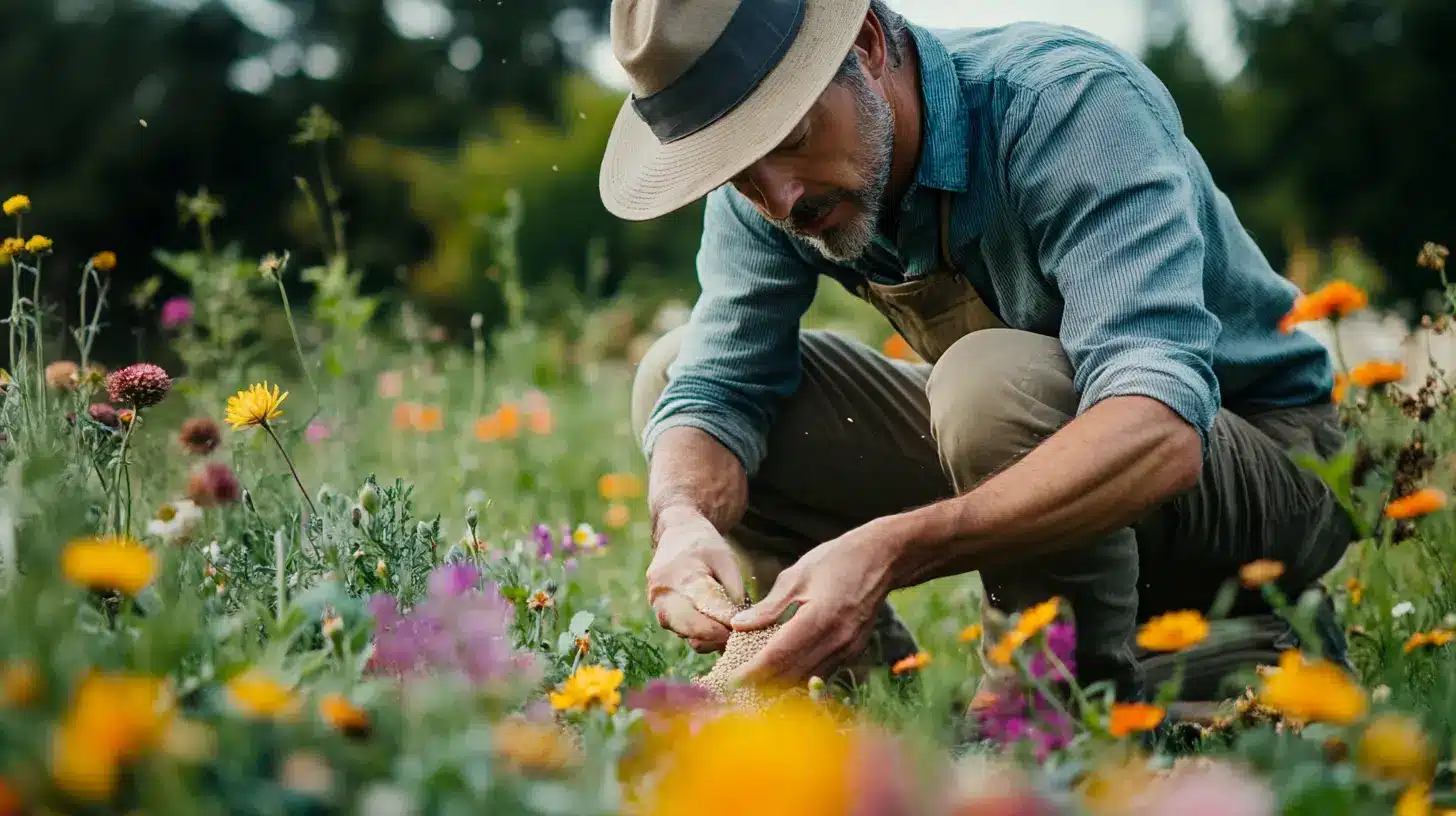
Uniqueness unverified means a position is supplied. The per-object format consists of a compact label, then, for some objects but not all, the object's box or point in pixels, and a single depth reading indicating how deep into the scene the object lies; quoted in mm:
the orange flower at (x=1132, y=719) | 1172
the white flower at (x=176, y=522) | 1545
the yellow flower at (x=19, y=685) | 868
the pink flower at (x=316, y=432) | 3186
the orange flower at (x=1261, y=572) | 1251
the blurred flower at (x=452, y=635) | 1096
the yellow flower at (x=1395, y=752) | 989
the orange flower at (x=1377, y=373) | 1750
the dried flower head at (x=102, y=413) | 1924
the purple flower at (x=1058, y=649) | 1396
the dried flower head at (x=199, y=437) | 2035
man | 1690
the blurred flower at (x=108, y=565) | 937
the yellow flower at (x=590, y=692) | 1261
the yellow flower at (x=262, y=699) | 884
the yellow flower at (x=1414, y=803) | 1007
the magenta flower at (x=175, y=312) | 3162
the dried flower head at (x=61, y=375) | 2029
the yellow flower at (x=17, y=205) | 1857
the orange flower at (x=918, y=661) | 1446
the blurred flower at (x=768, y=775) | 743
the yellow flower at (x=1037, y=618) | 1229
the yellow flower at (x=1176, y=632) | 1174
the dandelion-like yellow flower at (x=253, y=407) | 1737
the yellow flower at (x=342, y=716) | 964
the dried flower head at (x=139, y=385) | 1686
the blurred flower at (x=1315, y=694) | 1000
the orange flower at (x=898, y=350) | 3795
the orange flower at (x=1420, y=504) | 1471
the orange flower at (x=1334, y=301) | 1661
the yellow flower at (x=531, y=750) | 919
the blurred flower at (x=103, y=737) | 784
